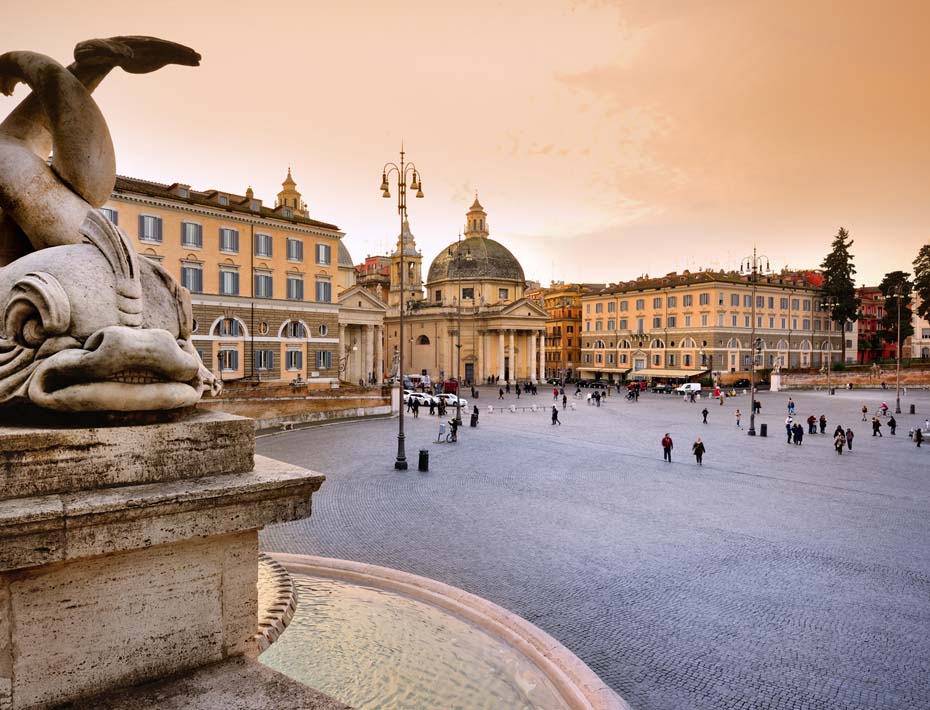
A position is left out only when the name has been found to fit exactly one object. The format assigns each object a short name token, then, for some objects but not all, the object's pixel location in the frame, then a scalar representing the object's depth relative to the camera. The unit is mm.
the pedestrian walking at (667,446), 20562
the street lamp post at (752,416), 28031
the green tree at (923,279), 65812
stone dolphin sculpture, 2885
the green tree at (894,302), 67000
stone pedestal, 2479
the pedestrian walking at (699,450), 20125
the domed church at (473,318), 69938
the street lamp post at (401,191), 18312
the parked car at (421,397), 39531
